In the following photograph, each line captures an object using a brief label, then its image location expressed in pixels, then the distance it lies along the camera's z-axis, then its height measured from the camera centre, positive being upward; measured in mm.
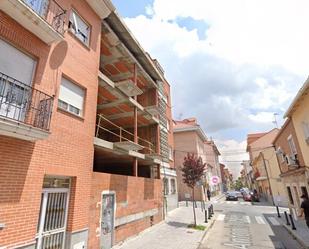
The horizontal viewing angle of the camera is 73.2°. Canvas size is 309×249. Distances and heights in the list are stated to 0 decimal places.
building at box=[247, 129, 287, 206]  29489 +3225
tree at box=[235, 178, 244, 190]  93906 +3033
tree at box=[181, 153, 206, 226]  15109 +1568
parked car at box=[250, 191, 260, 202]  33531 -867
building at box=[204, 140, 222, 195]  43903 +8400
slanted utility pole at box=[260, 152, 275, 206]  30381 +2308
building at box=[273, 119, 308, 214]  13992 +1860
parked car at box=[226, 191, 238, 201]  35219 -656
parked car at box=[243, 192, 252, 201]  34378 -717
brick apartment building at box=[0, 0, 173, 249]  5539 +2202
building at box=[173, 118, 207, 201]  30094 +7371
